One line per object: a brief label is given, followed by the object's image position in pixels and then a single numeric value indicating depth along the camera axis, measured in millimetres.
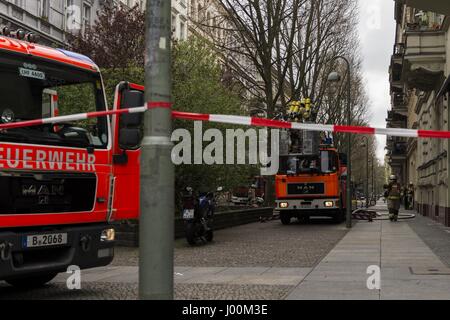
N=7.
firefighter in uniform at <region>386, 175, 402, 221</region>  25406
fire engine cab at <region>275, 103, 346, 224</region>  21594
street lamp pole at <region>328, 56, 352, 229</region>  20688
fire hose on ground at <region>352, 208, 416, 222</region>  26169
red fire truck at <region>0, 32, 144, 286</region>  6324
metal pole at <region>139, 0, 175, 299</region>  4113
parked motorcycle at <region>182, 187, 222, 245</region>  13609
